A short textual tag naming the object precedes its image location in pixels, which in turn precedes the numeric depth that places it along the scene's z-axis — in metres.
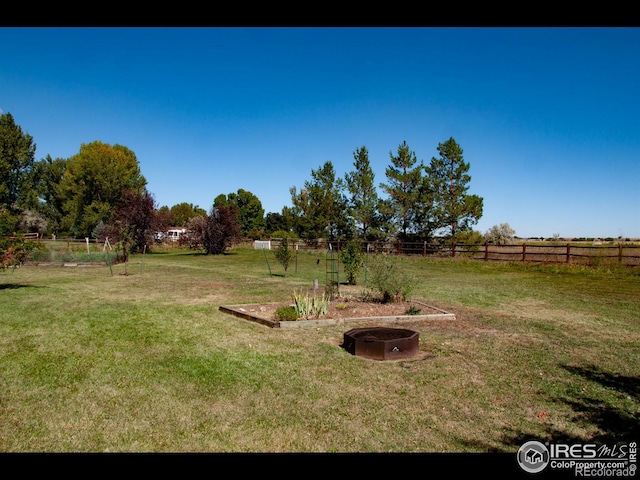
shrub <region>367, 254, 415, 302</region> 10.27
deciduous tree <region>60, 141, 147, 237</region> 50.47
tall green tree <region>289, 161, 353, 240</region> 45.28
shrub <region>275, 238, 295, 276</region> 17.81
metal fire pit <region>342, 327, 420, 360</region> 6.01
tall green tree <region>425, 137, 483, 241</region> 36.56
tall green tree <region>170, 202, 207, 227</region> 82.00
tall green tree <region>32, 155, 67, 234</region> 55.62
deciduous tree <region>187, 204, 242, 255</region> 33.56
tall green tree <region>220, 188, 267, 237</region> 71.94
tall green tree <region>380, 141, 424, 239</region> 38.09
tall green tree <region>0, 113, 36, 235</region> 51.09
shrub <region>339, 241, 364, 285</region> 14.59
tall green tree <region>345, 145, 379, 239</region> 41.25
